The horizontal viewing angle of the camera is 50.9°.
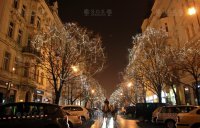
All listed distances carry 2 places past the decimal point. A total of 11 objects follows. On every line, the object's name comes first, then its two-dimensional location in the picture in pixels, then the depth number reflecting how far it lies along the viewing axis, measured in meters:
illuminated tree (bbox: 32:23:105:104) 23.17
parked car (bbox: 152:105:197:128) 15.24
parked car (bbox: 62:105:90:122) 18.54
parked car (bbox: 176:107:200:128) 9.66
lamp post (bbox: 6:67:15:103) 15.06
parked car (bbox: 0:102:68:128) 8.23
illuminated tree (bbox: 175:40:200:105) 21.00
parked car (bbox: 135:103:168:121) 22.61
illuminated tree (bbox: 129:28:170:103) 29.91
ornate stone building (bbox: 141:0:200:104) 27.84
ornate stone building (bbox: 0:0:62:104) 22.44
